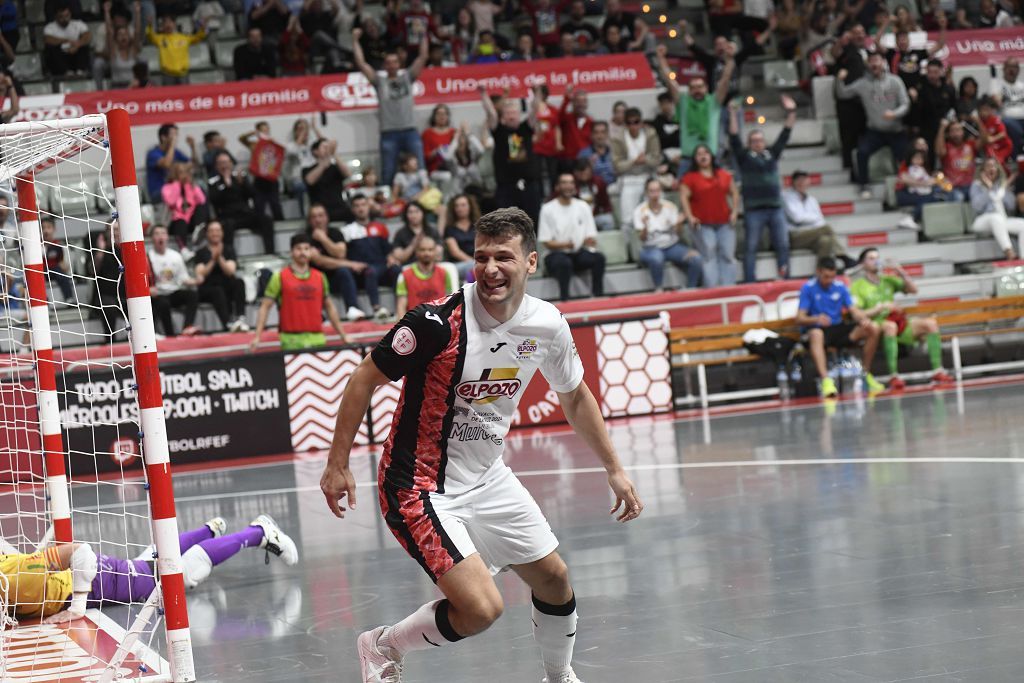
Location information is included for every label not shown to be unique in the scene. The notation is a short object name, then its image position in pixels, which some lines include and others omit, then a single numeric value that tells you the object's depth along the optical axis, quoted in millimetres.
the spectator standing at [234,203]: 17891
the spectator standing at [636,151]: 19938
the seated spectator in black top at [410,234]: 17094
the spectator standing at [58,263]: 15828
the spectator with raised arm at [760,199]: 18766
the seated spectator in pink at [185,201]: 17641
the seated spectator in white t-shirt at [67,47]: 20000
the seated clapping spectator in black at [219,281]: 16391
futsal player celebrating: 4730
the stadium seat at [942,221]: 20656
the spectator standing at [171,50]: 20344
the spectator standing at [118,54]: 19719
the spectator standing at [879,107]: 21375
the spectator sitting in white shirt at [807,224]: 19281
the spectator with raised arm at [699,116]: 19859
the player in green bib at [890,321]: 16609
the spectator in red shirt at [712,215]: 18422
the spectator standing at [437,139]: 19469
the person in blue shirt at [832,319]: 16297
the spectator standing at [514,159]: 18516
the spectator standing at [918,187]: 21156
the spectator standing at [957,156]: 21281
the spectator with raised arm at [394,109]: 19281
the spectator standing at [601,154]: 19656
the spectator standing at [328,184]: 18328
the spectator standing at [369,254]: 17078
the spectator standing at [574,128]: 19688
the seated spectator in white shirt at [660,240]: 18250
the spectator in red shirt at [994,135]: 21703
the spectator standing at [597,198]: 19234
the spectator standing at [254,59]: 20359
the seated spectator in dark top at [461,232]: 17094
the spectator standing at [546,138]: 19531
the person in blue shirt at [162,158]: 18078
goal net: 5590
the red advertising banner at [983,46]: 23672
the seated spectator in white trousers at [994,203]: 20062
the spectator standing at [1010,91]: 23109
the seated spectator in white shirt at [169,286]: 16062
